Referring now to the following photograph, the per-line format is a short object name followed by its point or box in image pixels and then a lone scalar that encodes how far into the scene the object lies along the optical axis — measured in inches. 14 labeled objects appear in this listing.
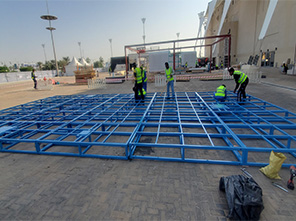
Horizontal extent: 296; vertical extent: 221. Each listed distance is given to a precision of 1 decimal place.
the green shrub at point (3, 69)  1608.6
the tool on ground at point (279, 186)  105.1
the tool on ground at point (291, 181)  104.3
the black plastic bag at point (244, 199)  82.3
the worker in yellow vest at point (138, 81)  305.9
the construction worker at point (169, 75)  328.2
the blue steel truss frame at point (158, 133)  145.4
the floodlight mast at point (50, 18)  1585.9
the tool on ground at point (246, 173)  119.0
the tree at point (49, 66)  2569.1
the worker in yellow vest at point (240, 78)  258.7
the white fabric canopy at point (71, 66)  1729.8
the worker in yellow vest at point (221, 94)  262.2
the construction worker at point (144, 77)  317.1
